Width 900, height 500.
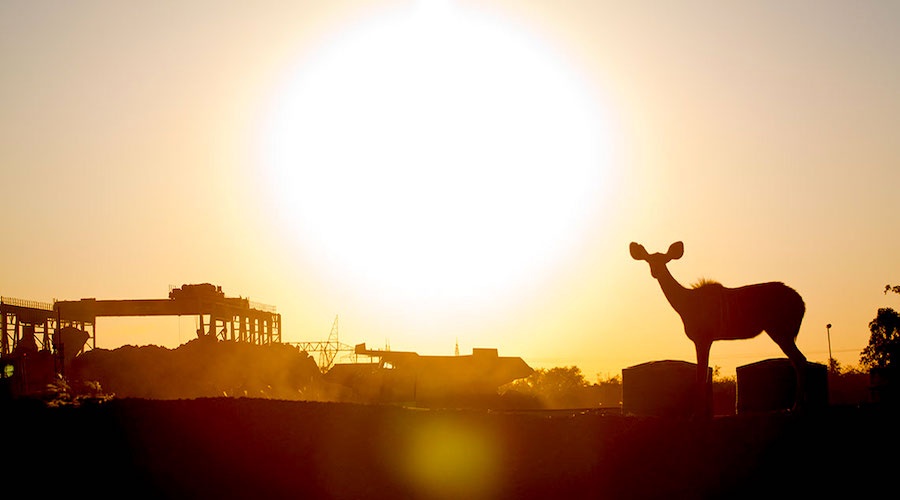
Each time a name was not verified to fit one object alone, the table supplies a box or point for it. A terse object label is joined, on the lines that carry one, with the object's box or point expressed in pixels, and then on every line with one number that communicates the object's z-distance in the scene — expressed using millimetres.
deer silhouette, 17953
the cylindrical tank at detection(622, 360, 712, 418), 28438
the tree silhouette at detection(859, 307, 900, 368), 50266
